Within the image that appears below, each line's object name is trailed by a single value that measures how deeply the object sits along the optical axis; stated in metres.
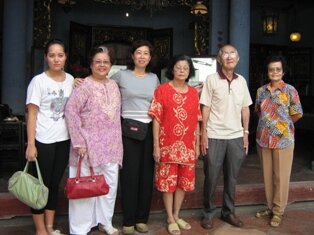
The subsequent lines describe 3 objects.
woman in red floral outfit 3.60
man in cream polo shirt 3.85
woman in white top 3.28
